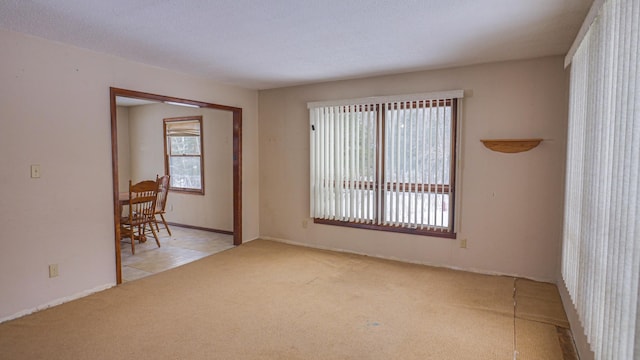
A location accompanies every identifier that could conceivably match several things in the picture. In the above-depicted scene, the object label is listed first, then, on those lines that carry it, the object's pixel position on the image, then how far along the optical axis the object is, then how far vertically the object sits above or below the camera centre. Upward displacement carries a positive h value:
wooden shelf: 3.66 +0.23
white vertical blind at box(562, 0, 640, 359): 1.36 -0.10
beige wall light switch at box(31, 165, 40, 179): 3.03 -0.06
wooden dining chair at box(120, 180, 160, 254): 4.86 -0.64
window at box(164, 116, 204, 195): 6.26 +0.20
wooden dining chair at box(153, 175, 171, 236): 5.62 -0.45
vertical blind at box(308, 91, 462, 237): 4.09 +0.03
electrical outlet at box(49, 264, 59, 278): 3.16 -0.96
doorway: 3.61 +0.11
